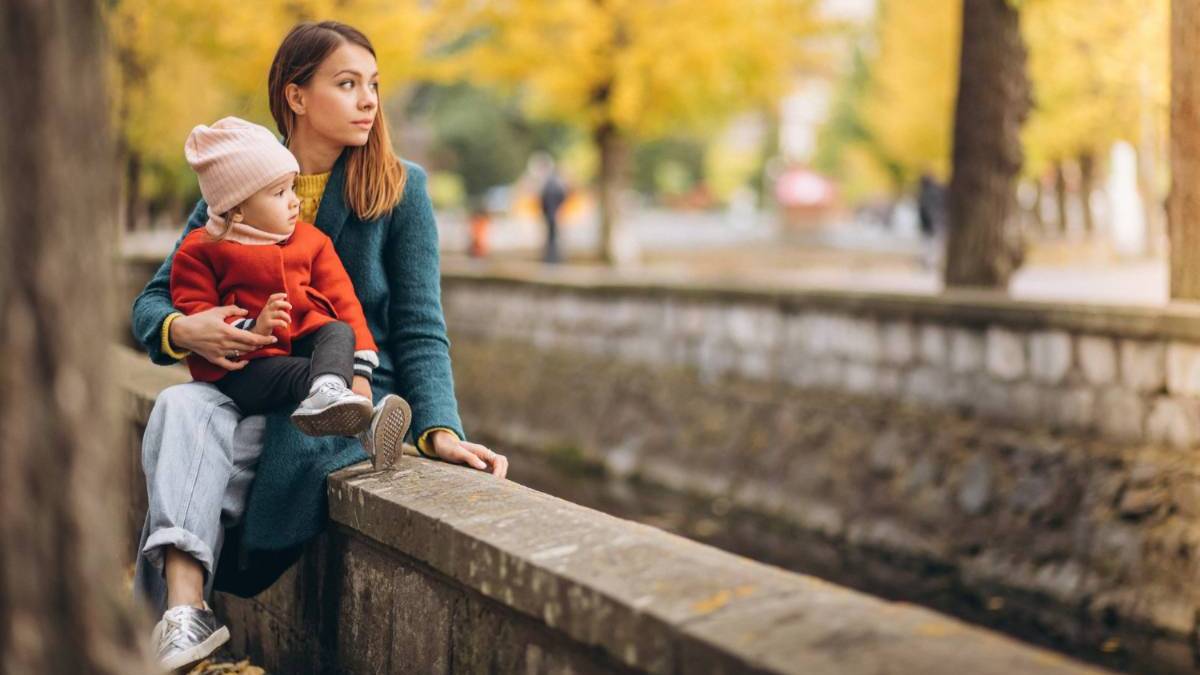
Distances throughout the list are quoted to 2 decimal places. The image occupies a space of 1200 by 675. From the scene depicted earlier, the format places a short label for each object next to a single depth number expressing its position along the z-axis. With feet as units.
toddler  11.14
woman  11.18
